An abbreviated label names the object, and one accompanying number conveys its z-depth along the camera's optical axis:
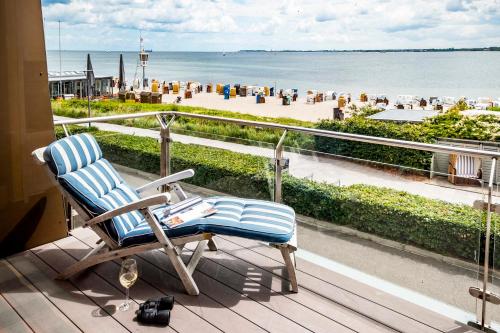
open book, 2.87
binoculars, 2.45
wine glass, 2.44
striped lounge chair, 2.75
